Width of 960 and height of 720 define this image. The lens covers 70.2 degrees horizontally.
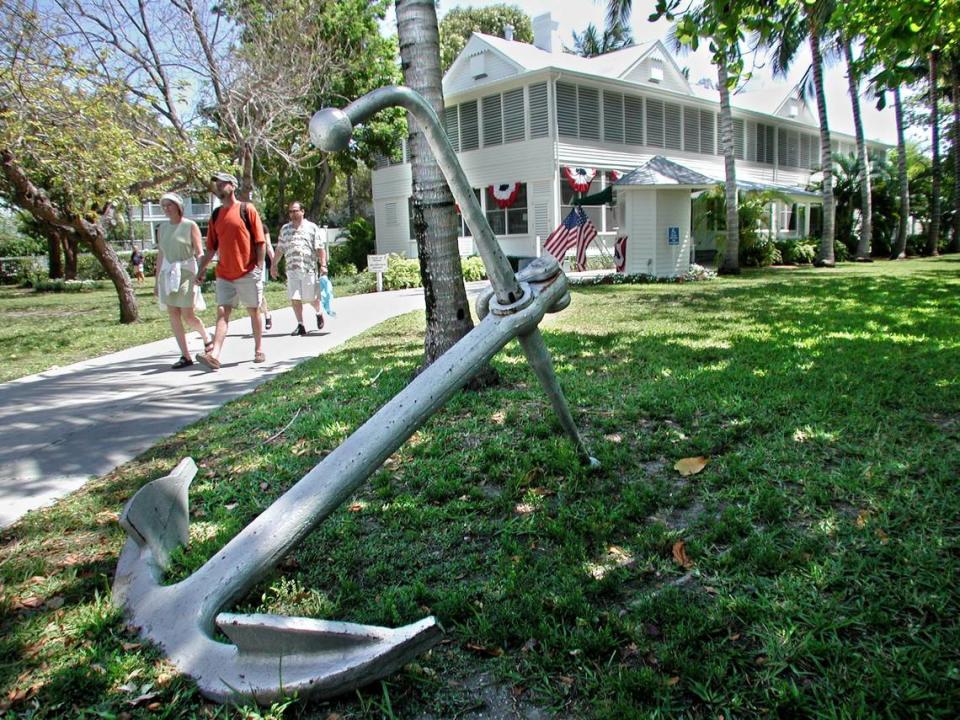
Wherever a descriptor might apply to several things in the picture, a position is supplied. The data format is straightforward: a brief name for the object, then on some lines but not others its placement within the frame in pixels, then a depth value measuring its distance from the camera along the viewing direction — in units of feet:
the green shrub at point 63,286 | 73.87
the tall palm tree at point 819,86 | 59.06
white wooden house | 68.39
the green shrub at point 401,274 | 58.13
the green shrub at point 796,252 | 71.82
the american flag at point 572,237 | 47.32
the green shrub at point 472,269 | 61.16
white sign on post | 53.98
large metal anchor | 5.54
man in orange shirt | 20.93
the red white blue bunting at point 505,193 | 70.81
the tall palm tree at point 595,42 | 136.05
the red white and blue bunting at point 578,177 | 68.18
